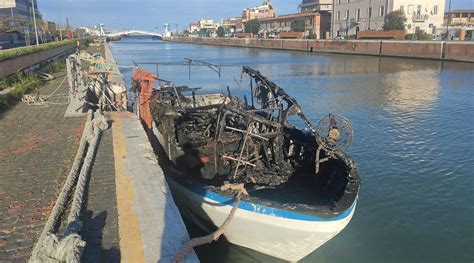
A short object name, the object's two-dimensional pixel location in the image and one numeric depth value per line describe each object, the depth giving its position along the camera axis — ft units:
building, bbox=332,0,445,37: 256.52
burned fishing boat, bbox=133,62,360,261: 24.79
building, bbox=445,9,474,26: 290.31
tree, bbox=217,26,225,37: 569.23
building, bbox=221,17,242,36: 573.74
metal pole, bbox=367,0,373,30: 280.27
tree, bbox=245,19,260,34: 463.01
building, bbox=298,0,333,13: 418.31
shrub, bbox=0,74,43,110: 52.14
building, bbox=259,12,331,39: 351.05
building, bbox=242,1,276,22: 560.20
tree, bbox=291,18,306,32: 358.02
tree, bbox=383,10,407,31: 245.86
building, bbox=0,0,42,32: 179.52
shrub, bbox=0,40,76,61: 77.37
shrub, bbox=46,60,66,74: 98.49
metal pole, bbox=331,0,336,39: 323.29
